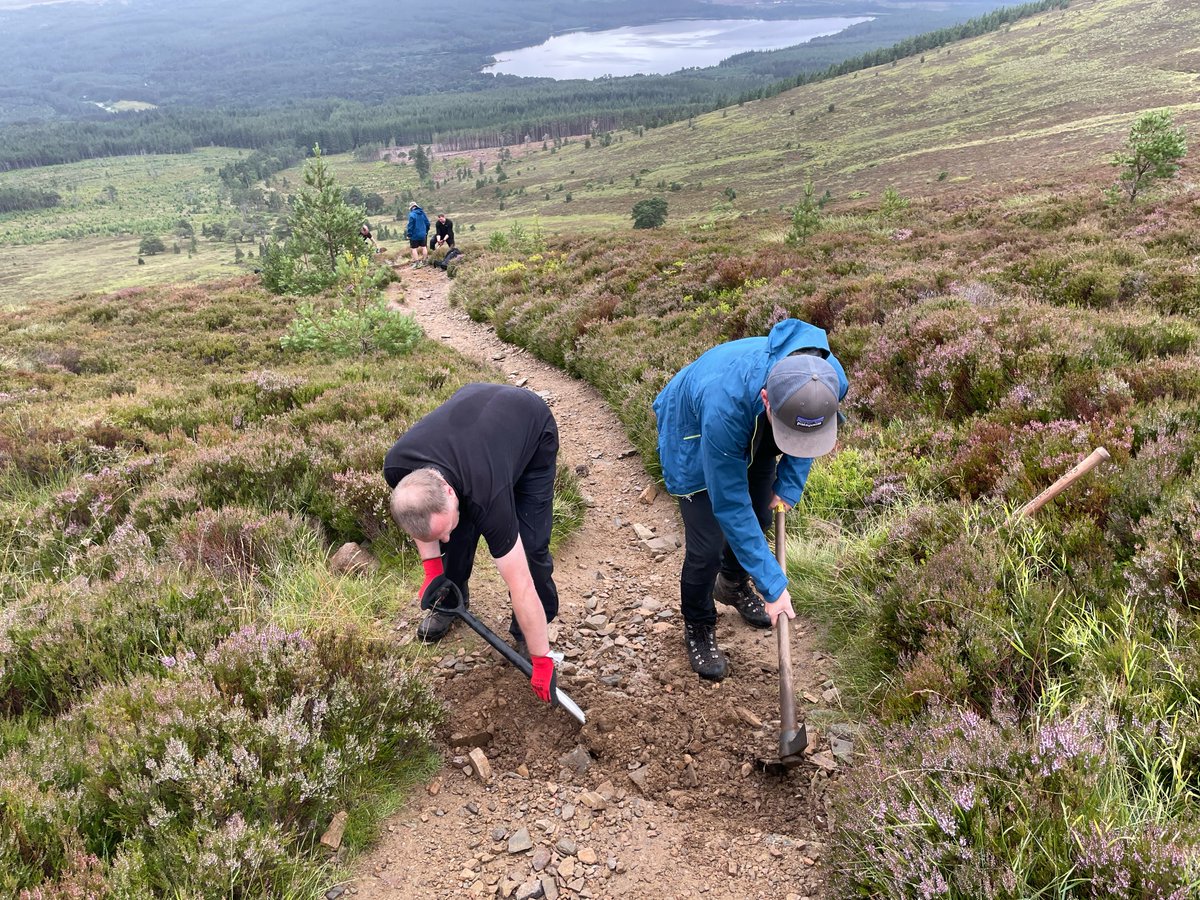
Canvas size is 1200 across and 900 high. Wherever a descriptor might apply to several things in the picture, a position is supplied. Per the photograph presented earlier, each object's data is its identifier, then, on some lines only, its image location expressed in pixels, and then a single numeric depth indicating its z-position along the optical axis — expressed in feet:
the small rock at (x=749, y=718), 12.79
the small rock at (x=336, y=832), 9.98
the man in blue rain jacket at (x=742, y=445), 10.09
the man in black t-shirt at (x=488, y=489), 10.46
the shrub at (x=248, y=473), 19.85
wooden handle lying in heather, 13.42
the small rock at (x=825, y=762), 11.56
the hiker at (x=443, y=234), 82.33
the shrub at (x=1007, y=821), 6.87
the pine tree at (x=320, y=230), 58.70
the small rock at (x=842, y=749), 11.60
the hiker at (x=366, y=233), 71.02
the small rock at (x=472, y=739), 12.52
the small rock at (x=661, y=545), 19.67
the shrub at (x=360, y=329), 38.29
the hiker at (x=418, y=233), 79.00
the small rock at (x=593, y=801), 11.28
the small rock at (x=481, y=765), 11.91
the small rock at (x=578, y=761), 12.14
